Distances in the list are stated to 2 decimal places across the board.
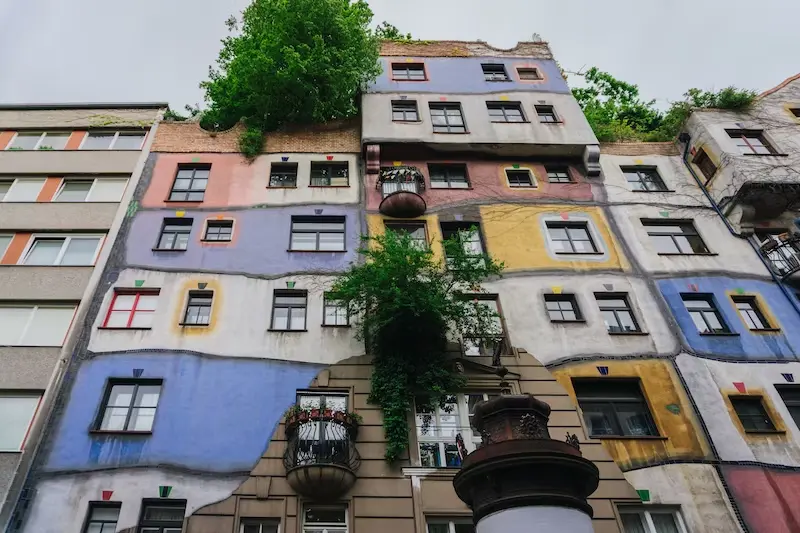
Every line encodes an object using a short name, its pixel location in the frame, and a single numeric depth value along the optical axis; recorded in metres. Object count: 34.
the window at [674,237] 17.77
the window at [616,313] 15.33
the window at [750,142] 19.77
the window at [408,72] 22.48
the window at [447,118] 20.28
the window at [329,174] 18.86
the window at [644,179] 19.75
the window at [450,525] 11.61
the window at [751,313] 15.73
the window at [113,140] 19.81
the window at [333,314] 14.90
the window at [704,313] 15.50
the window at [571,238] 17.25
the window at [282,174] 18.88
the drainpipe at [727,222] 16.23
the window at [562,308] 15.45
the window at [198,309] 14.91
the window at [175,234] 16.78
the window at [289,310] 14.95
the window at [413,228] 17.25
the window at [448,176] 19.11
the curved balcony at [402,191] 17.25
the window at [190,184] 18.12
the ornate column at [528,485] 5.87
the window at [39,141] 19.83
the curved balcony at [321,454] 11.44
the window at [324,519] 11.58
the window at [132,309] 14.81
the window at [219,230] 16.97
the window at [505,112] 20.97
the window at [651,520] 11.89
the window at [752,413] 13.59
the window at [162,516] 11.51
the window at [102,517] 11.52
